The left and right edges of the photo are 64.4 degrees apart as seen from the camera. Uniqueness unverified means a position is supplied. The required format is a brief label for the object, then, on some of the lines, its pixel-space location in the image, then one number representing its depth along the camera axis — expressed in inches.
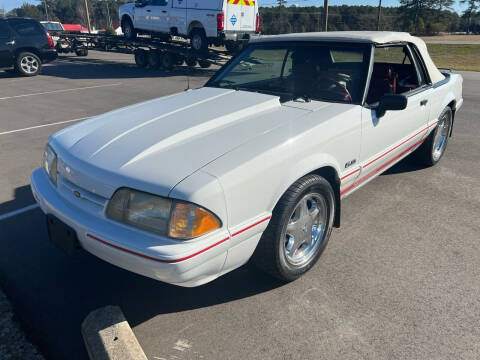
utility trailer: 556.4
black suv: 487.5
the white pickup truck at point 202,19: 510.0
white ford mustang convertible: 77.8
